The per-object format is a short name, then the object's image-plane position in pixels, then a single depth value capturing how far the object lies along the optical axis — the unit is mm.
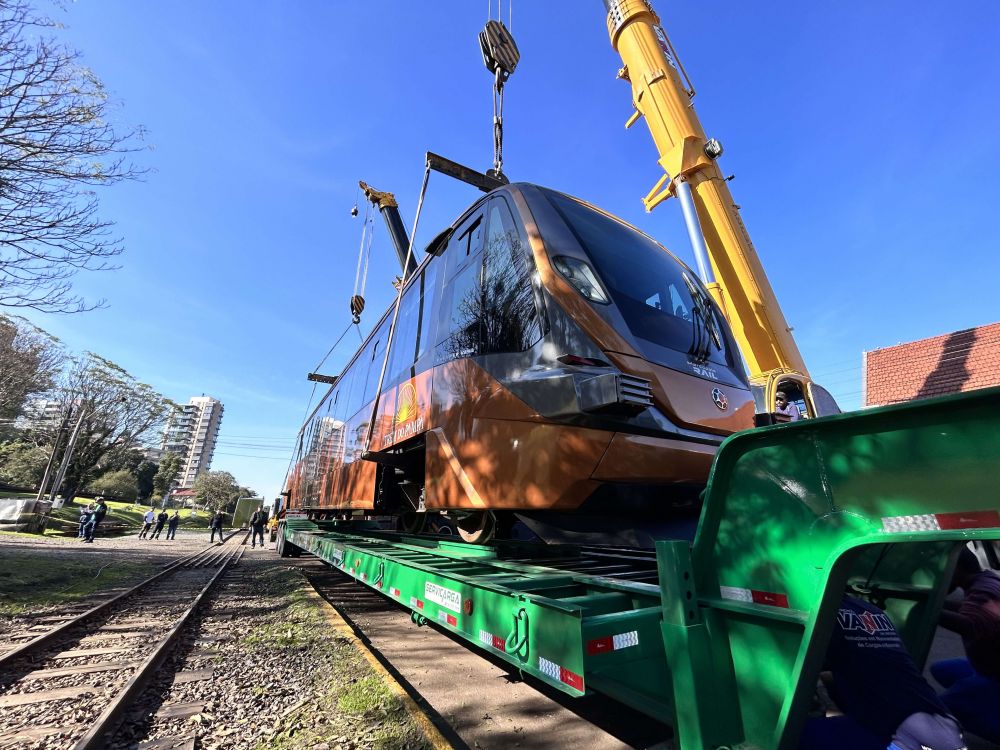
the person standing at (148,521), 24131
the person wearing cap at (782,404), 6883
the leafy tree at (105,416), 32062
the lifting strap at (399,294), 4792
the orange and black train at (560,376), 2879
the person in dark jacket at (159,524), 26203
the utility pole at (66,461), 28122
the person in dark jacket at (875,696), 1419
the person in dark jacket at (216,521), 25681
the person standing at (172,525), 25797
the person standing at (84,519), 19786
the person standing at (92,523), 18580
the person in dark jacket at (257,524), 23141
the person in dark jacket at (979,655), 1974
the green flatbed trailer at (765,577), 1167
